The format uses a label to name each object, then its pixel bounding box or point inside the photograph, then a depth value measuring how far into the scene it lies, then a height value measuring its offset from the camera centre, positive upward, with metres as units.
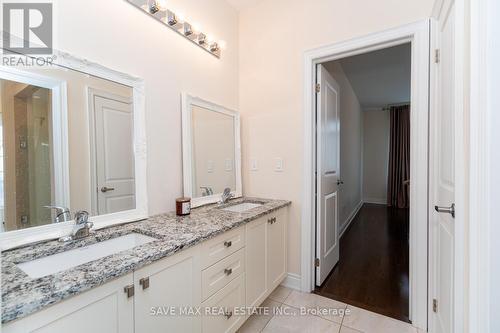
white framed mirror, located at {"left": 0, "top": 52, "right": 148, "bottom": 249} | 1.03 +0.08
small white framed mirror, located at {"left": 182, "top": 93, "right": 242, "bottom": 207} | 1.85 +0.11
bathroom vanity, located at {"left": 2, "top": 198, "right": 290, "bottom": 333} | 0.72 -0.48
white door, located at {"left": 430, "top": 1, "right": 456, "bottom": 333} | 1.21 -0.11
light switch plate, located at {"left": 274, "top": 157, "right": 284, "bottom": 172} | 2.23 -0.03
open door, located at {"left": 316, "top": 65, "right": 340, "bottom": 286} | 2.15 -0.12
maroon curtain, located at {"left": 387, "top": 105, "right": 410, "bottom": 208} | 5.68 +0.08
